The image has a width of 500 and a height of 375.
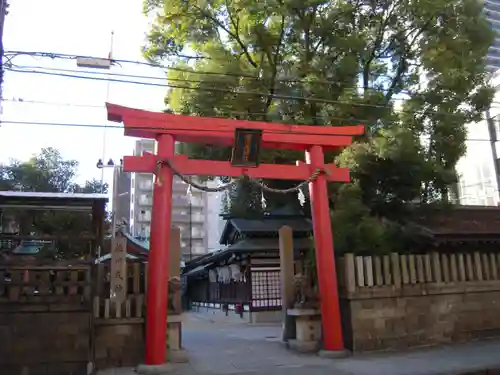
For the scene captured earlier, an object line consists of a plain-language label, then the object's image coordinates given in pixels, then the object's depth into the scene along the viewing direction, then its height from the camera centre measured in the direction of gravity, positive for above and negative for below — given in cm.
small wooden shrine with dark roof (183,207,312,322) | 2044 +90
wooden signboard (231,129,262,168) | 1012 +295
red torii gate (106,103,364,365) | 918 +252
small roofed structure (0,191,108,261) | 863 +170
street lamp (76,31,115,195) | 870 +427
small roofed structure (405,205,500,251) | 1209 +127
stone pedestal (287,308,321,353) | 1067 -118
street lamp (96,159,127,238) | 2353 +613
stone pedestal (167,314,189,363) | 961 -126
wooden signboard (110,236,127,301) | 938 +10
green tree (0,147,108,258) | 1731 +599
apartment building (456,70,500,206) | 3115 +777
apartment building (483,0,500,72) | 4993 +2982
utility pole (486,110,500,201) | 3061 +871
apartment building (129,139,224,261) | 6756 +1084
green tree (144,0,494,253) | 1334 +698
